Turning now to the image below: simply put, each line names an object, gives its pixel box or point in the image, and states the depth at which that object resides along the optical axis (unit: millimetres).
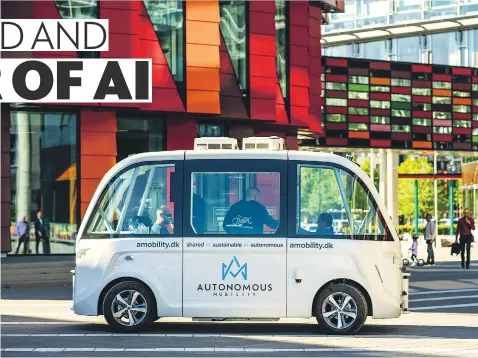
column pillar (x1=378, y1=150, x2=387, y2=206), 67312
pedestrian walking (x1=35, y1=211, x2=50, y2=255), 31438
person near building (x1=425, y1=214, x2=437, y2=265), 38000
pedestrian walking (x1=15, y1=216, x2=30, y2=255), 31203
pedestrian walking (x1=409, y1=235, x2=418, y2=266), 38625
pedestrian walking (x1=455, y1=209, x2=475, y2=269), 35938
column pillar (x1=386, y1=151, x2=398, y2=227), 66812
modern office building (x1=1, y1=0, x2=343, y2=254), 31219
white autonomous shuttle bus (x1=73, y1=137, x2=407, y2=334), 16406
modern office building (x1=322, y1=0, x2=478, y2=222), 56562
